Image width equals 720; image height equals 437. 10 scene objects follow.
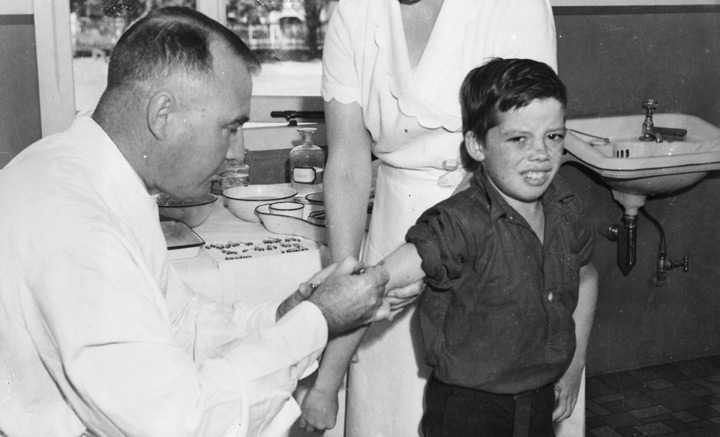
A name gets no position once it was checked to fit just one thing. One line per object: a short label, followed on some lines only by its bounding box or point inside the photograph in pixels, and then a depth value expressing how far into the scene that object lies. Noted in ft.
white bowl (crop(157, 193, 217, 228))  9.92
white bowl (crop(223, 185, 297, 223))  10.48
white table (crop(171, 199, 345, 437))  8.73
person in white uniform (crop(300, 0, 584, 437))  7.32
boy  6.73
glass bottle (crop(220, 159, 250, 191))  11.80
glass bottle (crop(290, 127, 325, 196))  11.82
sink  12.45
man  4.85
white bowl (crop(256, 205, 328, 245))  9.58
